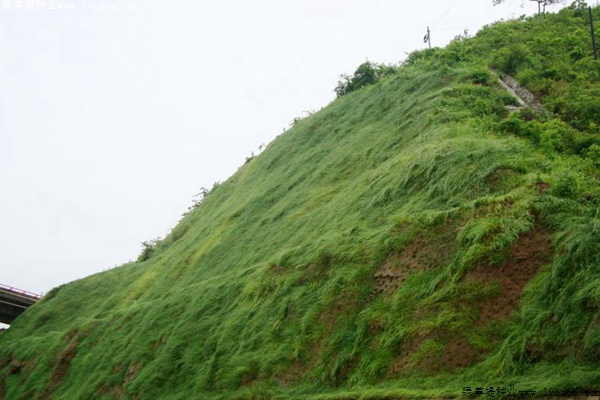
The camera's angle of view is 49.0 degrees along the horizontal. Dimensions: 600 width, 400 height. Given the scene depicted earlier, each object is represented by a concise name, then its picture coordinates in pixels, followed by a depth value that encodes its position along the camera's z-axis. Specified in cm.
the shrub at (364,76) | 3250
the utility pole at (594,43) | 2294
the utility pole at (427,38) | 3447
